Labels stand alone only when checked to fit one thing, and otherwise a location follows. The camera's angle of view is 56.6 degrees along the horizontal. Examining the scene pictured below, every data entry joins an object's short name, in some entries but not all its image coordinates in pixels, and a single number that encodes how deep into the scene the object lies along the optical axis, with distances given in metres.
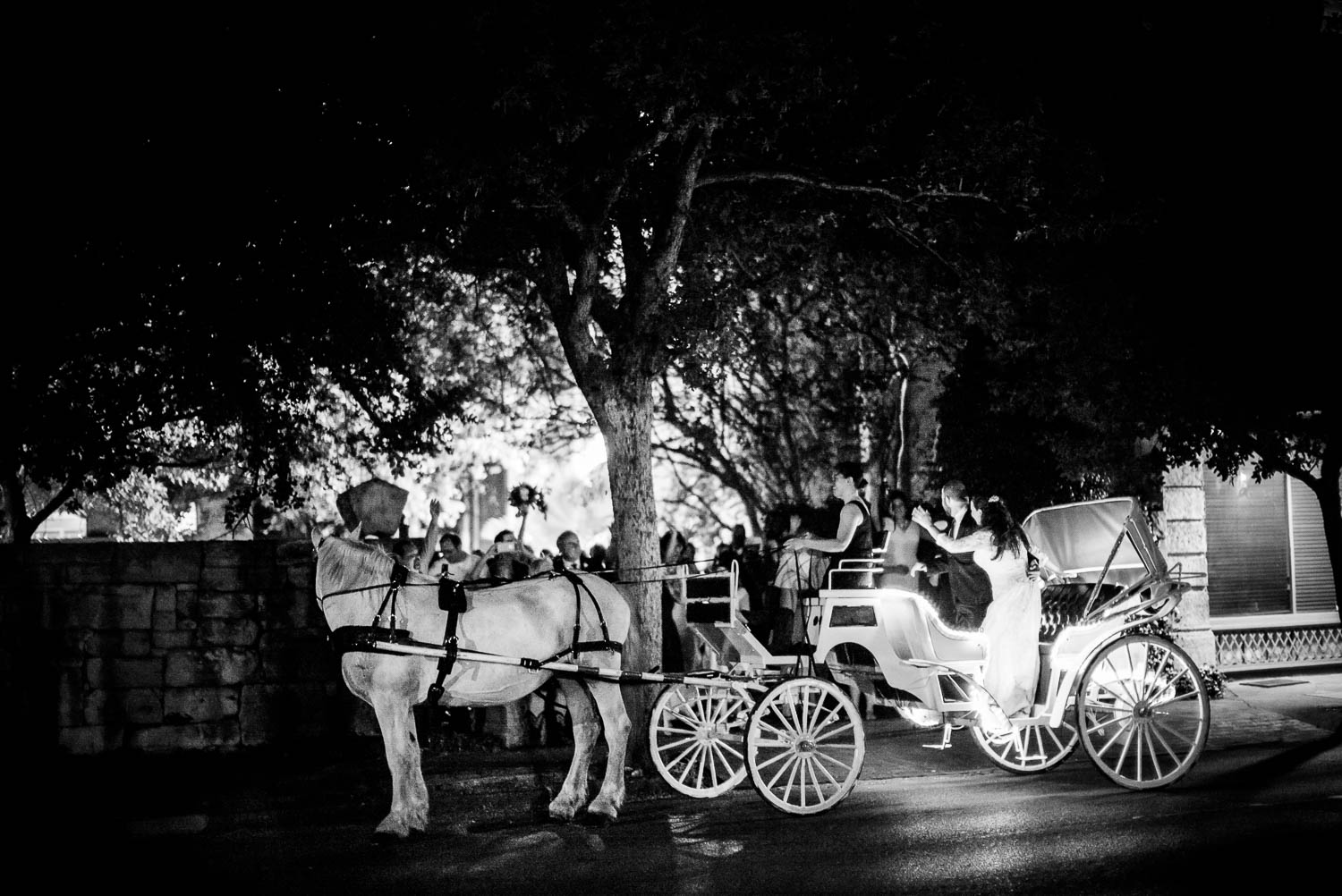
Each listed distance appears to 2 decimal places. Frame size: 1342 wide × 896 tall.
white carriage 9.14
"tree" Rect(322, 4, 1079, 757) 10.56
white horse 8.42
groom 11.56
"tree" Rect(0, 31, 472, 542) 10.91
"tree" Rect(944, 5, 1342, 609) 13.38
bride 9.46
